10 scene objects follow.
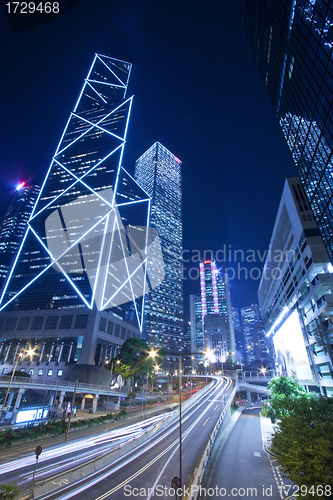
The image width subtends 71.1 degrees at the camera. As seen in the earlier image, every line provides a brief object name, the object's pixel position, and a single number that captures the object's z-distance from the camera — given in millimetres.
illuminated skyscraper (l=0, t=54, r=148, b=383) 76312
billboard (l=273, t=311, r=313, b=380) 58781
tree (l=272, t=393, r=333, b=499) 10734
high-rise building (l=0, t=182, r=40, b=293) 166750
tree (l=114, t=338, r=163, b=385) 59712
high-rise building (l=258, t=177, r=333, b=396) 47469
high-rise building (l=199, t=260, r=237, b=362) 190850
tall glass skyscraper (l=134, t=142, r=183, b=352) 171625
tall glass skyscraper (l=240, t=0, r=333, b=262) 29828
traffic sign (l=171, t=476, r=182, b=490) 12799
